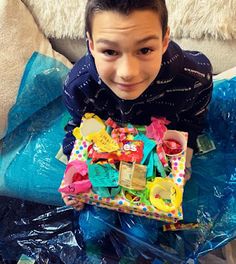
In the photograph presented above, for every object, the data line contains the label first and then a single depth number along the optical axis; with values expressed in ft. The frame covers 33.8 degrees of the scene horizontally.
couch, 3.51
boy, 2.05
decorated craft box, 2.40
